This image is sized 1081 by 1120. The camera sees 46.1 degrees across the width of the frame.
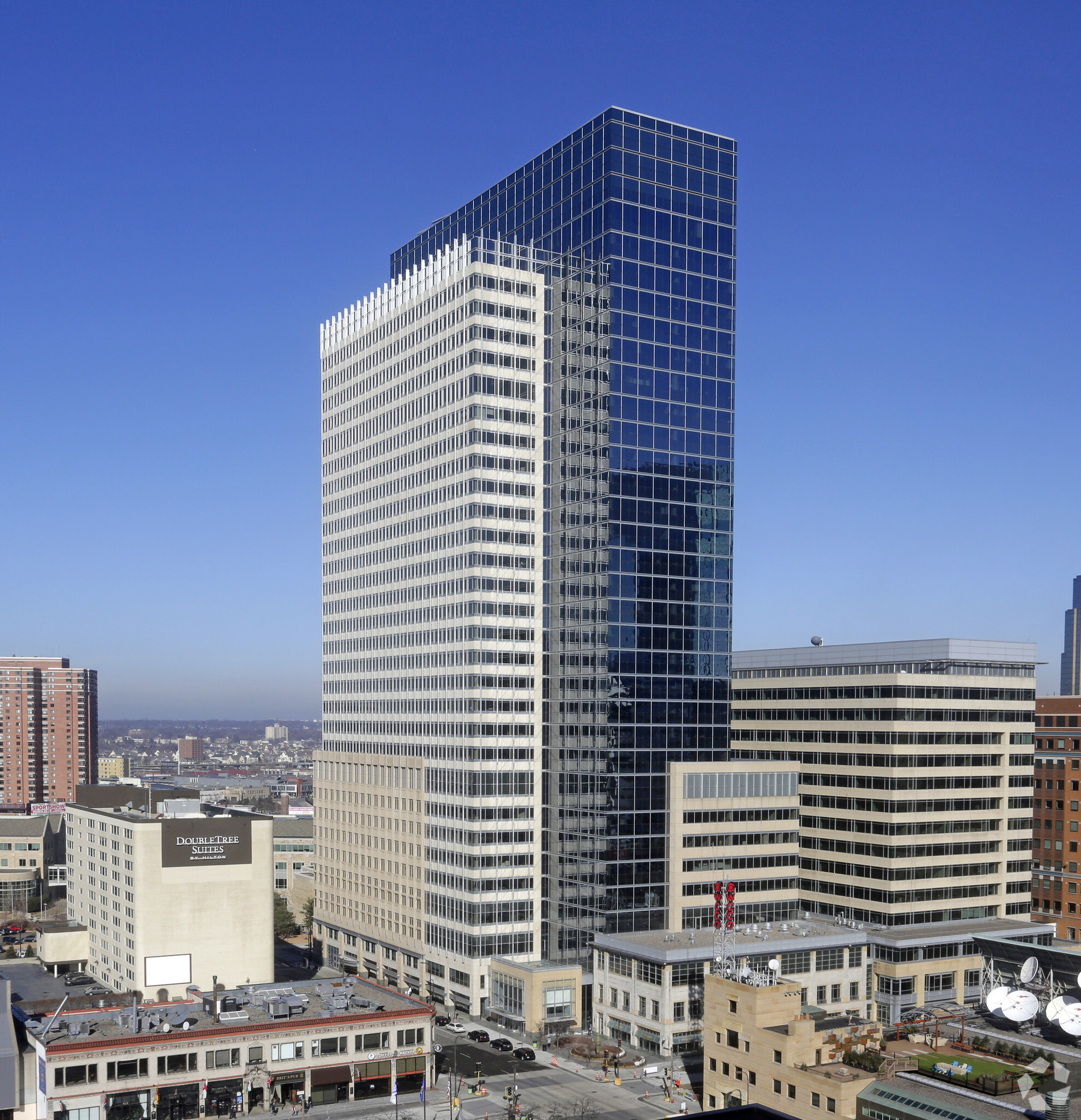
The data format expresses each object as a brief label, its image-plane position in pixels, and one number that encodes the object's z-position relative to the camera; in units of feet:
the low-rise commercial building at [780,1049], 339.98
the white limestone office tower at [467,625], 527.40
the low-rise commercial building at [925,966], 485.56
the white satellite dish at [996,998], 385.70
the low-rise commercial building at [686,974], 461.78
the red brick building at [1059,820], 605.31
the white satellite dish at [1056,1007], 365.40
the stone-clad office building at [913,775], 504.84
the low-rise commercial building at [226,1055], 395.96
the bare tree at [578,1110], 390.28
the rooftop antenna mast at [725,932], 418.31
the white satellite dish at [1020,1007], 378.73
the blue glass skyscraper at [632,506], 520.83
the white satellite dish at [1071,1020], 356.18
